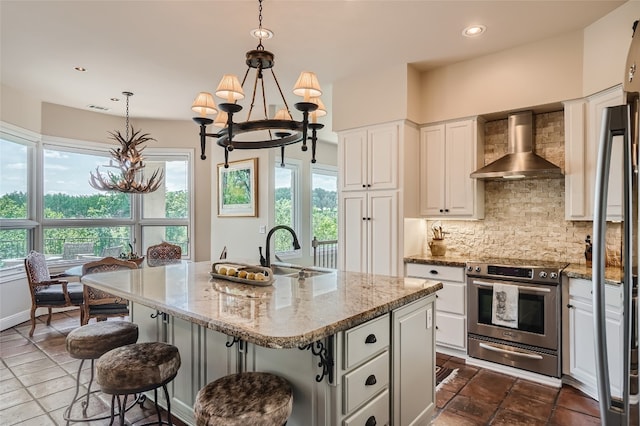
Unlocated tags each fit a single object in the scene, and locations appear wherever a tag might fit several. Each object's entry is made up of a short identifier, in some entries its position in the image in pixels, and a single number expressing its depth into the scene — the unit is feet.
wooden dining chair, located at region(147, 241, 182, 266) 16.40
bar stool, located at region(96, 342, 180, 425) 5.96
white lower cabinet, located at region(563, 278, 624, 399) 8.55
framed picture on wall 17.80
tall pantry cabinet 12.44
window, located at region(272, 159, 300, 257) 19.66
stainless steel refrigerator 2.94
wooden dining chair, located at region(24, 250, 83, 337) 13.58
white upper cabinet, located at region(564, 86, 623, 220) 9.91
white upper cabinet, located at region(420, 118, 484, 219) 12.17
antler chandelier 14.99
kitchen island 5.14
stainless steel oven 9.78
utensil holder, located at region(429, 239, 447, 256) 13.00
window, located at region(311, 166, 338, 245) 22.33
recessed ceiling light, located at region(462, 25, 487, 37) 9.96
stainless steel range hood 10.75
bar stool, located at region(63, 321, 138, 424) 7.18
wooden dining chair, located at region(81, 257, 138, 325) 11.96
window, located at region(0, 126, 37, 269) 15.08
